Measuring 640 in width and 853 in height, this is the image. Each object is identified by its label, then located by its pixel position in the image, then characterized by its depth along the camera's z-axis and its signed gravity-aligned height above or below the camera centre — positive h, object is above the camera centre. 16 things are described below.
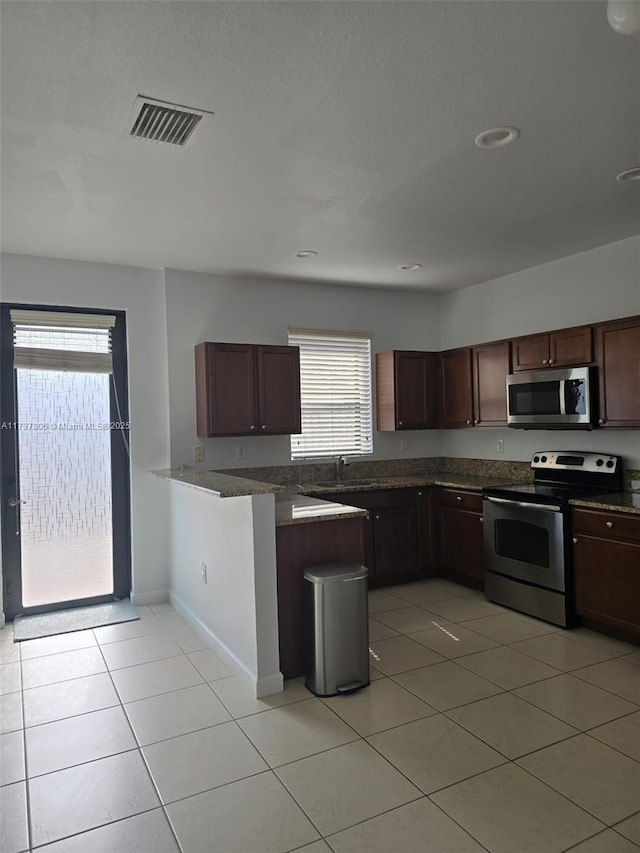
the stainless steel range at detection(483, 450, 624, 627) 3.84 -0.77
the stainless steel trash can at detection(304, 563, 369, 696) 2.98 -1.06
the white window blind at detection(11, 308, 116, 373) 4.19 +0.70
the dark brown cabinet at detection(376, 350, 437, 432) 5.35 +0.33
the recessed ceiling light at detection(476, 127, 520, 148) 2.50 +1.26
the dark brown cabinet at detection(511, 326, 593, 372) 4.09 +0.54
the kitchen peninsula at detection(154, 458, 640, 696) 3.03 -0.71
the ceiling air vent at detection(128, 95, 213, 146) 2.24 +1.25
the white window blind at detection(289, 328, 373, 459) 5.25 +0.32
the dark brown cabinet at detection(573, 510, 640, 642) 3.45 -0.93
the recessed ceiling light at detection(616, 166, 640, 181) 2.95 +1.26
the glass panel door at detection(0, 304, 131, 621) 4.20 -0.19
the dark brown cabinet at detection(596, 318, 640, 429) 3.78 +0.32
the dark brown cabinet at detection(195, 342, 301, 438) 4.46 +0.32
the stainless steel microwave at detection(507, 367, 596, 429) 4.04 +0.17
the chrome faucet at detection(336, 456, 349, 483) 5.21 -0.34
